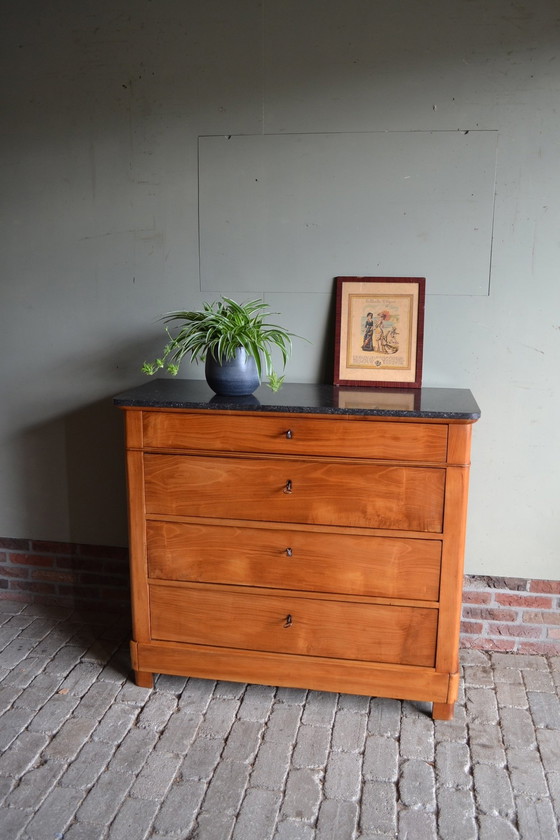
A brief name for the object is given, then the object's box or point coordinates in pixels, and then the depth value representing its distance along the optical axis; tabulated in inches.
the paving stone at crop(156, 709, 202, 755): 91.3
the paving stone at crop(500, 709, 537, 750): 92.7
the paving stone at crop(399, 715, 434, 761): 90.7
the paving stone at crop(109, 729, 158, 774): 87.5
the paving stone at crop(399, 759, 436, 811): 82.3
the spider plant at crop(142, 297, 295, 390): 98.4
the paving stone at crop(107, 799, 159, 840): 76.9
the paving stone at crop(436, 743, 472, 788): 85.7
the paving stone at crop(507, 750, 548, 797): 84.2
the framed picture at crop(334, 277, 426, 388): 107.5
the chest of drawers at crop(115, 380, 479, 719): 92.5
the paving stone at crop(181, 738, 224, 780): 86.6
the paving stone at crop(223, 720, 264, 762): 89.9
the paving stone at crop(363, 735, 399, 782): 86.8
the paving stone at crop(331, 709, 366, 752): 92.1
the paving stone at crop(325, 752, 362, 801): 83.4
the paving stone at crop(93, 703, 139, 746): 93.3
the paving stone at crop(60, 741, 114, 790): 84.7
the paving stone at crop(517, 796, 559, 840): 77.4
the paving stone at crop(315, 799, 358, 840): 77.4
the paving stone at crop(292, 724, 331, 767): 88.9
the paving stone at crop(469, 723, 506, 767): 89.7
